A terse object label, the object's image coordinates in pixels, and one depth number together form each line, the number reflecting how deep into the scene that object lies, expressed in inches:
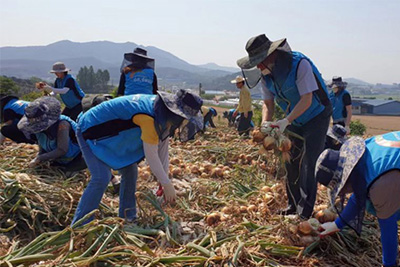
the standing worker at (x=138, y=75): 171.5
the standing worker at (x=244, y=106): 275.4
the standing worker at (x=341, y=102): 216.4
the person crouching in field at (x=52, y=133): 123.5
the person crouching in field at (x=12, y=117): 154.6
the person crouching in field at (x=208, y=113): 307.7
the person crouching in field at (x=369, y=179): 70.7
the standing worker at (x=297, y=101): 105.1
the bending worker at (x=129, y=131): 92.7
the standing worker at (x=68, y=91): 200.6
